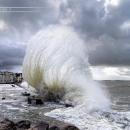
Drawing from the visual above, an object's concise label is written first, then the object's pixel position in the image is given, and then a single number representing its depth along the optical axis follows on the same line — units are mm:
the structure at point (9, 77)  135938
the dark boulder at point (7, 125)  15230
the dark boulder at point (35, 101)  30580
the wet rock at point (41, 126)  14870
